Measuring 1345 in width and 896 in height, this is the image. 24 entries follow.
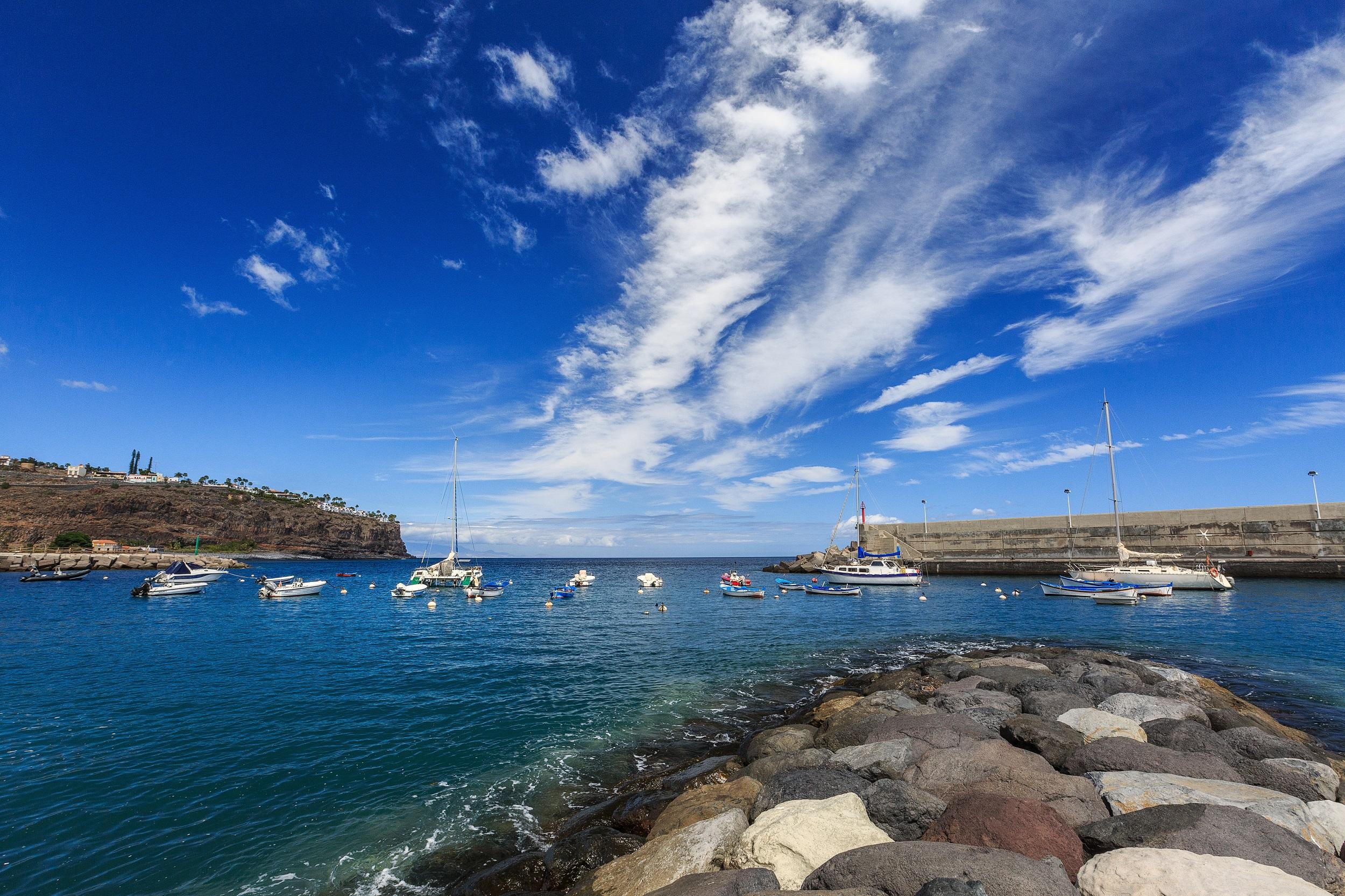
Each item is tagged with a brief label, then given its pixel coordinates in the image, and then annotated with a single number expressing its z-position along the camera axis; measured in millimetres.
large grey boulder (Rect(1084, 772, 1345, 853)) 7734
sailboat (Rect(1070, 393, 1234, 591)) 56875
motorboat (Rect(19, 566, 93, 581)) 74750
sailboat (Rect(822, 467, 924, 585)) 71438
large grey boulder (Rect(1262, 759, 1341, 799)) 9344
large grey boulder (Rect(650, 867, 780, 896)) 6652
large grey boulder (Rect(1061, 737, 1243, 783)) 9953
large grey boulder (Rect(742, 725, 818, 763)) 13555
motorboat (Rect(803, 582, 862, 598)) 62625
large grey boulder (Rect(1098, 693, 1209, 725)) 13805
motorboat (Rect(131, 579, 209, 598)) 57156
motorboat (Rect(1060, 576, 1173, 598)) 53969
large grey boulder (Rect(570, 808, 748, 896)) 7996
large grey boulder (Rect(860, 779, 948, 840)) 8469
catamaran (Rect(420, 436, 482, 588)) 67375
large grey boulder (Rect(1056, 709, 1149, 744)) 12422
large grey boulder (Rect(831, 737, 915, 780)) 10805
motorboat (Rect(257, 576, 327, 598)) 59750
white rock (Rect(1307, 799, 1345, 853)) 7598
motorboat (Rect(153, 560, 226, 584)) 60750
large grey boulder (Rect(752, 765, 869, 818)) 9727
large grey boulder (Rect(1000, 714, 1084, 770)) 11336
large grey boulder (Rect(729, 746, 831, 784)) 12008
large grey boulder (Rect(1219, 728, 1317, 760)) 11211
